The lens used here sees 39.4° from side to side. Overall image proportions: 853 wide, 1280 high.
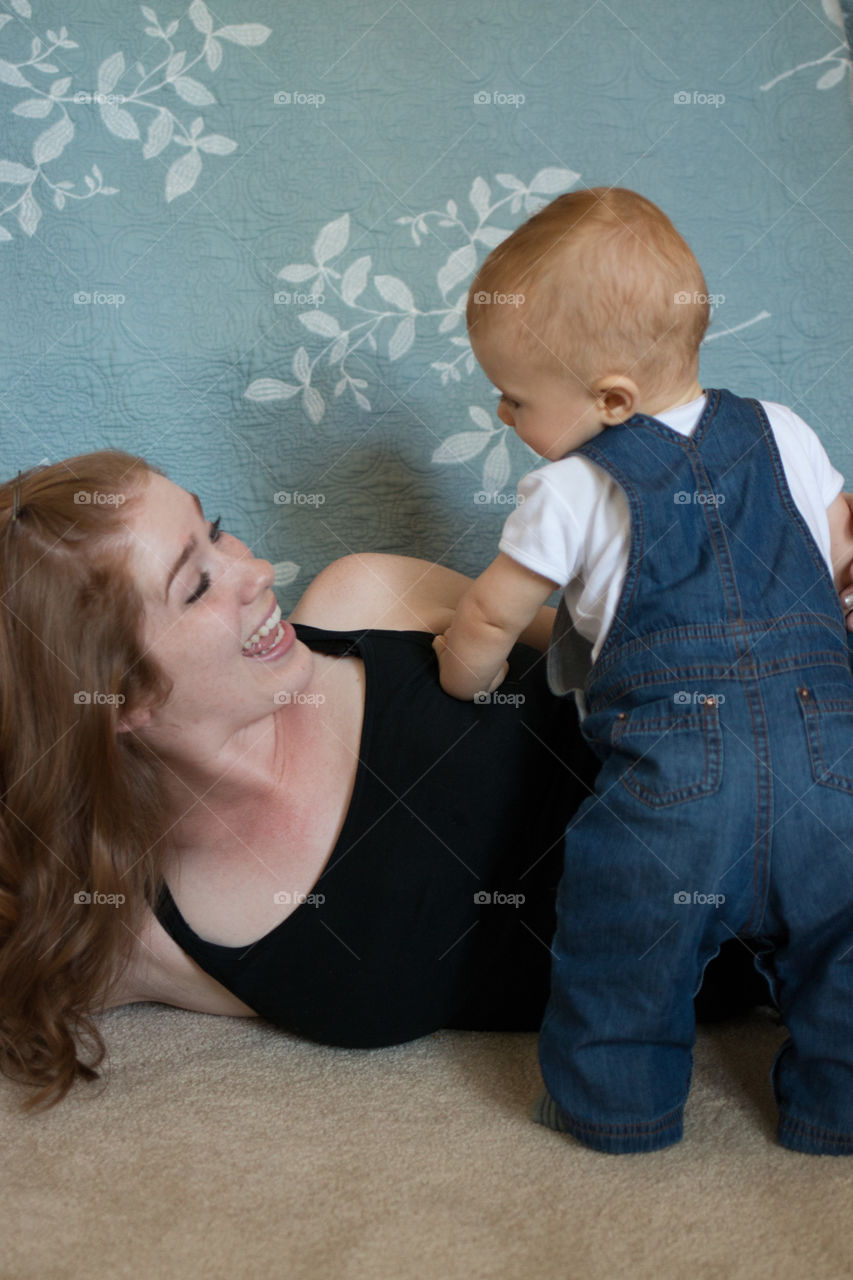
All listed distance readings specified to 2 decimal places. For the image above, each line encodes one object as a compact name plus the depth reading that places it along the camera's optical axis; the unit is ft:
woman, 4.04
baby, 3.66
